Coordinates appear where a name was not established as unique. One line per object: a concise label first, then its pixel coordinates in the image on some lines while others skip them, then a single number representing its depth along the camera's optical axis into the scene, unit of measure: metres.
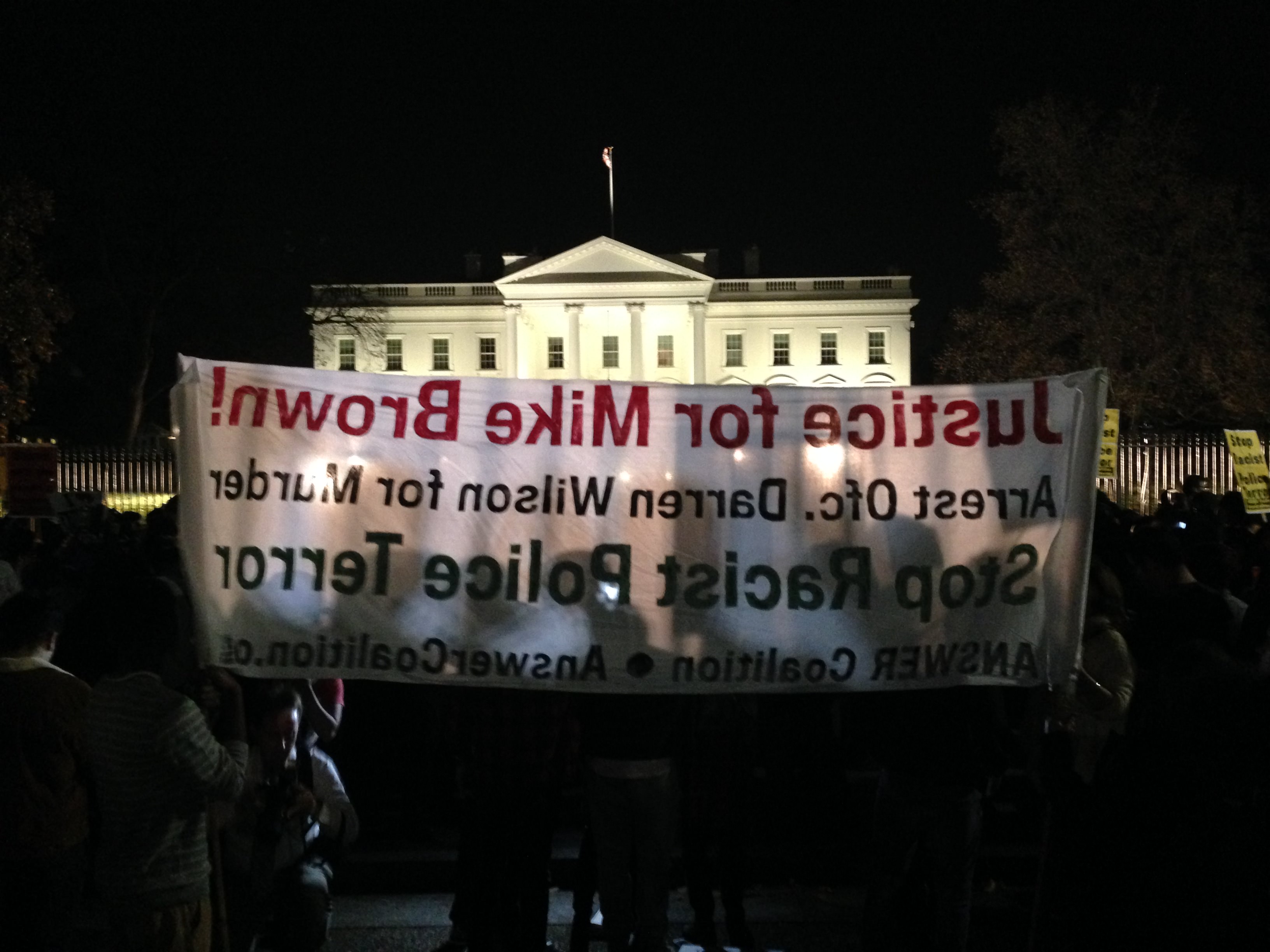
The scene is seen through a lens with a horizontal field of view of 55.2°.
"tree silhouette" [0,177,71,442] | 21.55
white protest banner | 3.89
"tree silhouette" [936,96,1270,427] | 30.86
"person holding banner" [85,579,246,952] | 3.36
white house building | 63.53
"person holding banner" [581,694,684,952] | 4.10
